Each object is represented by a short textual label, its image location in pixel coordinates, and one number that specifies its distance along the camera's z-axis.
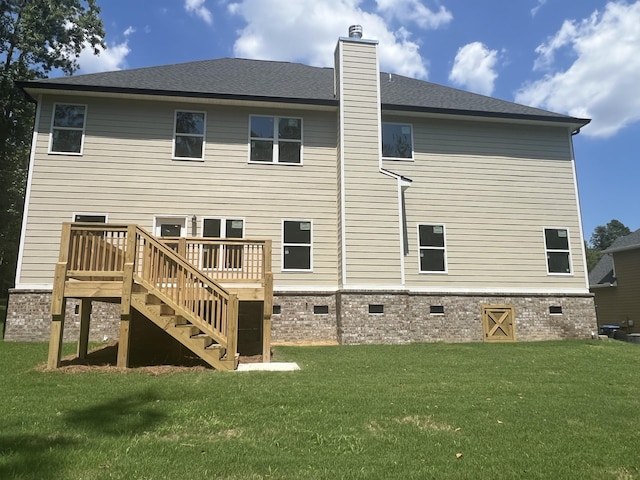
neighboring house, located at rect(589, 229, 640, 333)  20.59
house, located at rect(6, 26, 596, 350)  11.57
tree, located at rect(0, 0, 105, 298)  20.12
